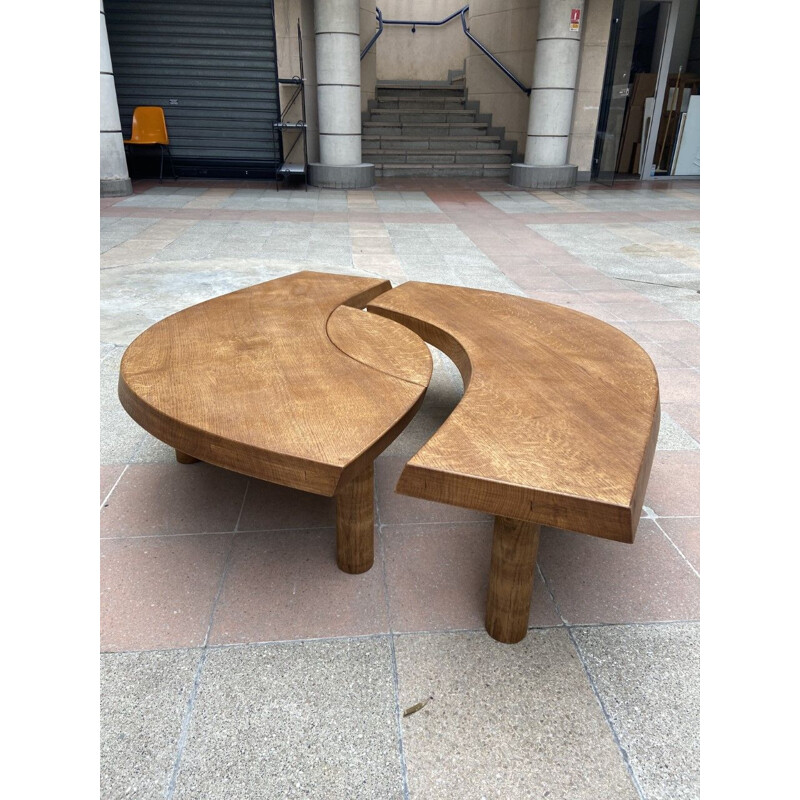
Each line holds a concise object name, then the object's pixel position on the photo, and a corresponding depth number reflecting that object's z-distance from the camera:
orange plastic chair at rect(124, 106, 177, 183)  10.54
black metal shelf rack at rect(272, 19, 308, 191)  10.24
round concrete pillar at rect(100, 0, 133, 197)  8.92
